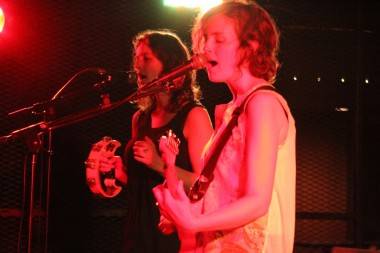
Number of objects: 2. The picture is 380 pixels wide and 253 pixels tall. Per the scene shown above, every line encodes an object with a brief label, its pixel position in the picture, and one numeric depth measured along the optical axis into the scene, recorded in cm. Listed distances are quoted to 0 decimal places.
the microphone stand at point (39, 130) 273
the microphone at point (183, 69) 202
